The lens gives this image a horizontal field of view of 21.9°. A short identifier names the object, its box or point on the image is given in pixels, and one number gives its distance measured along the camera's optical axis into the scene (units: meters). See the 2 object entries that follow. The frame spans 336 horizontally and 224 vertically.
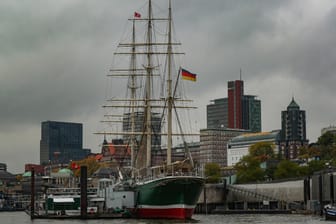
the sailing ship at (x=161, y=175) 133.88
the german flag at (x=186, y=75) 142.57
